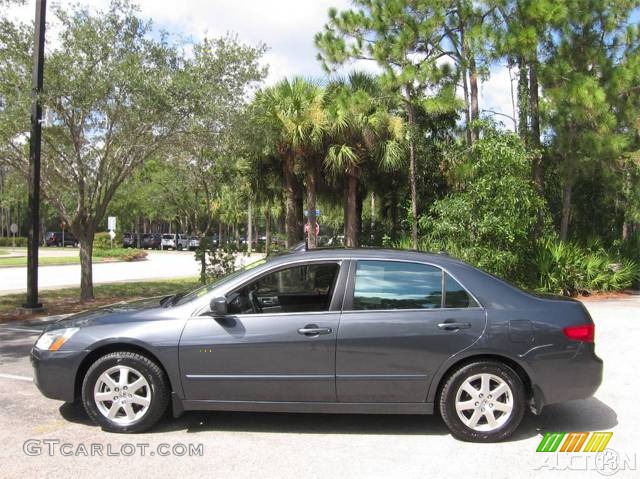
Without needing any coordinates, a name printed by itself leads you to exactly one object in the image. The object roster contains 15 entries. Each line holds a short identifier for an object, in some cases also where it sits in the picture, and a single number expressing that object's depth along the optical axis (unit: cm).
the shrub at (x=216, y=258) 1158
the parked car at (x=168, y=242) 5478
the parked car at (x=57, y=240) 6178
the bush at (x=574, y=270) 1345
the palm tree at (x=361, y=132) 1574
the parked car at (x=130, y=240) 5499
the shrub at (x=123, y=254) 3394
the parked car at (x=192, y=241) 5304
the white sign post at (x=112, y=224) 3630
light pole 1007
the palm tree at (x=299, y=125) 1572
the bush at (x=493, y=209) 1180
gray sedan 435
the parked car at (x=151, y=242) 5506
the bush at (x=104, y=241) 4609
